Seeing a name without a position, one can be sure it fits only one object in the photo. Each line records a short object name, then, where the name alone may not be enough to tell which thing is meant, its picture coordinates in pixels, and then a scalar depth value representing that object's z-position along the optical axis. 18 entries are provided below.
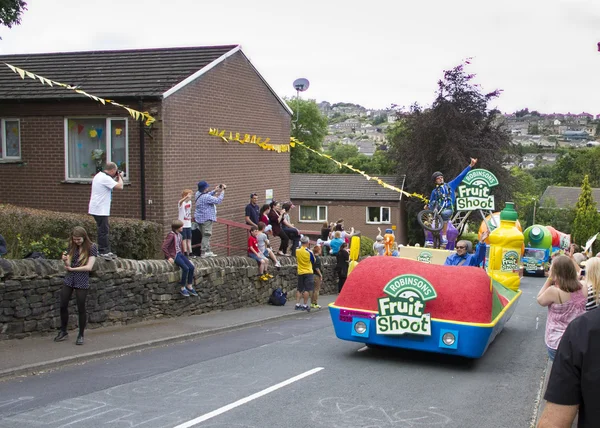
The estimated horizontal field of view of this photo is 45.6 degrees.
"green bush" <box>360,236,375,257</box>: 32.15
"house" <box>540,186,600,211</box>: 87.14
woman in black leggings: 10.52
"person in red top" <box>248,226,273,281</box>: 17.41
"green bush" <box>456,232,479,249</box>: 44.88
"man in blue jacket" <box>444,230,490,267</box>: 12.59
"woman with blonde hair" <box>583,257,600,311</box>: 7.67
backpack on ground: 17.77
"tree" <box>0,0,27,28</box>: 17.94
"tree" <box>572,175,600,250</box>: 65.88
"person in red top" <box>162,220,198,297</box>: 13.74
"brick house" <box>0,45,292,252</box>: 17.41
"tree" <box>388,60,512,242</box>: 42.78
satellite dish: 35.94
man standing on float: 14.72
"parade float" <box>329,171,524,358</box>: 10.02
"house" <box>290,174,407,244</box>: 47.62
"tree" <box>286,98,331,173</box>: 77.25
